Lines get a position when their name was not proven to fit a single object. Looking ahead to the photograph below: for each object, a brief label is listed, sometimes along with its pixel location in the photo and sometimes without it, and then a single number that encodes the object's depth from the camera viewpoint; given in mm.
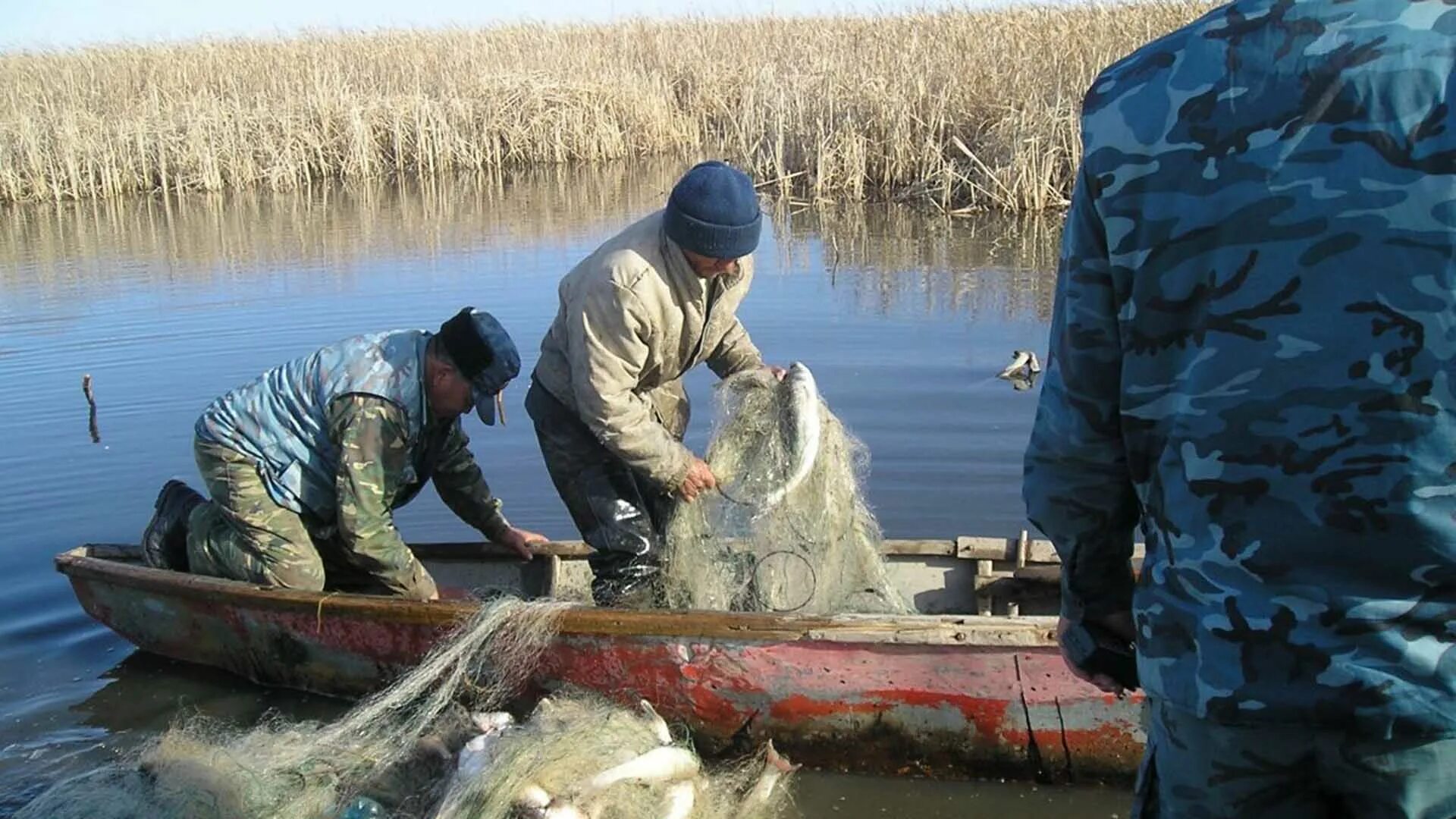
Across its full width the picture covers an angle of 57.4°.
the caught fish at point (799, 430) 5387
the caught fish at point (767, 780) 4762
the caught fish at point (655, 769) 4211
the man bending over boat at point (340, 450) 5340
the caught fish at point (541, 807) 3998
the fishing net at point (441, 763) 4172
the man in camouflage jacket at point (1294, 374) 1696
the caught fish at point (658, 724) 4695
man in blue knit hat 5184
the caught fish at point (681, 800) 4293
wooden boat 4758
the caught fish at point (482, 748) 4309
